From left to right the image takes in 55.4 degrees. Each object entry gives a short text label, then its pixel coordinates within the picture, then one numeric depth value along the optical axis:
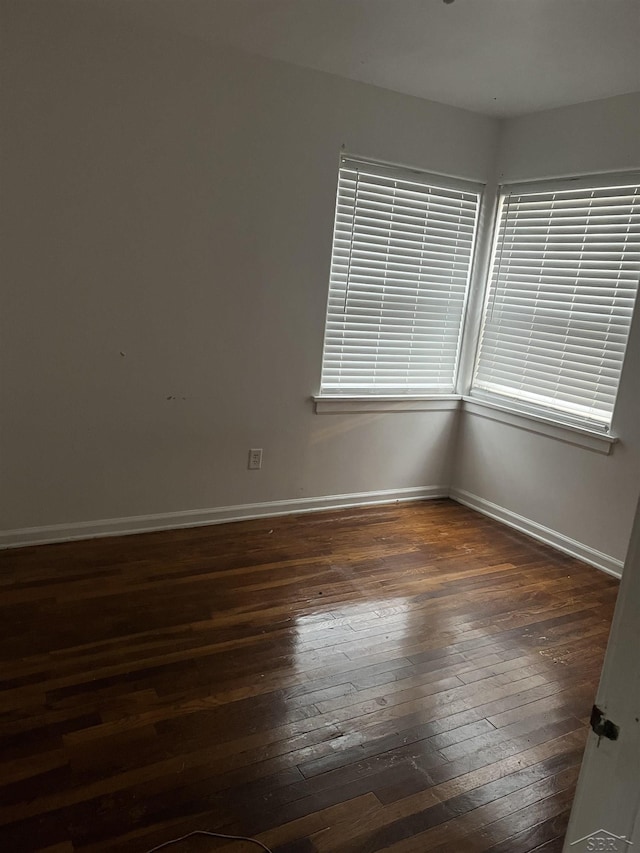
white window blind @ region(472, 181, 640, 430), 3.28
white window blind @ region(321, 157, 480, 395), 3.61
